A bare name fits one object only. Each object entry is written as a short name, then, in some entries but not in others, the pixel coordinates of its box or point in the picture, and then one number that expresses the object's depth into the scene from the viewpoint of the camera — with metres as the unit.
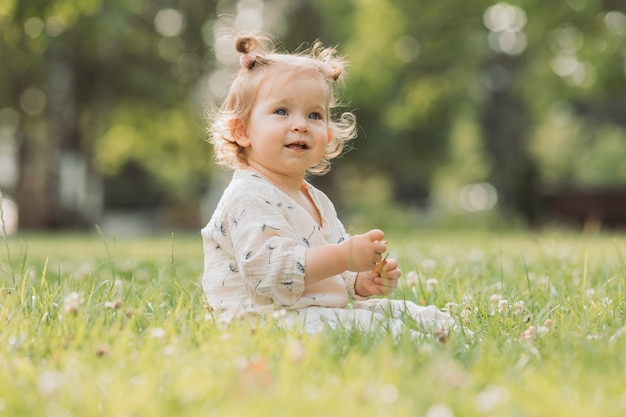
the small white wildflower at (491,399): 1.82
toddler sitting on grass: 3.09
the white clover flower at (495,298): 3.70
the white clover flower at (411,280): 4.35
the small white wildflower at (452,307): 3.46
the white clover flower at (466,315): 3.30
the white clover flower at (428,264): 5.31
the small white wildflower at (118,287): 3.75
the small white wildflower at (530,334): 2.87
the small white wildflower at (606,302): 3.48
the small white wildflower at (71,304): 2.88
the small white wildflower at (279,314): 2.91
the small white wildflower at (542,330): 2.88
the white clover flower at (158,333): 2.62
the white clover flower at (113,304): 3.09
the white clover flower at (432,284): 4.16
